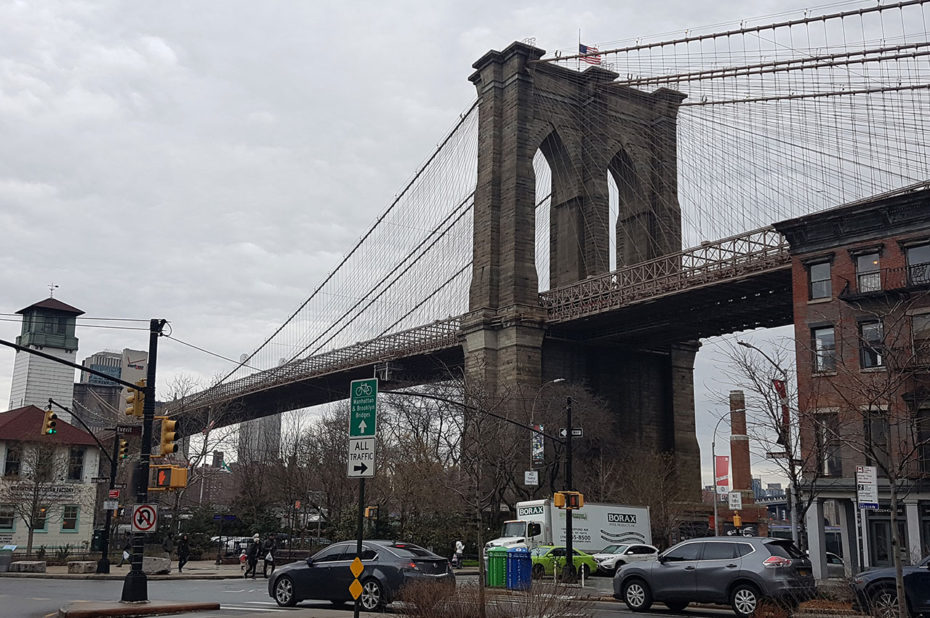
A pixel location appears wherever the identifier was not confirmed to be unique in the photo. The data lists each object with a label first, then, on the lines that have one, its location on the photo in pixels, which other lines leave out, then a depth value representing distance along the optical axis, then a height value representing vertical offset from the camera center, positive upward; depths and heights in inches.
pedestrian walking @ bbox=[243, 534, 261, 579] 1433.3 -64.4
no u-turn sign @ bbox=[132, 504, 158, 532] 860.6 -8.3
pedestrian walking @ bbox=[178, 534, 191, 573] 1579.7 -69.9
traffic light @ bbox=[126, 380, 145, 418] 906.1 +101.0
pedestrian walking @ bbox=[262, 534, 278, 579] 1498.5 -62.8
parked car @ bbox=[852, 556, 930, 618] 729.0 -52.0
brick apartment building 1427.2 +316.7
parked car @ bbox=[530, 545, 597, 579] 1400.1 -61.8
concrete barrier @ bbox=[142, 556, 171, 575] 1483.8 -85.9
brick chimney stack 3609.5 +185.6
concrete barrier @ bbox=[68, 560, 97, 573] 1483.8 -90.6
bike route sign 613.2 +66.3
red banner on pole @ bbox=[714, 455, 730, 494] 2162.4 +102.5
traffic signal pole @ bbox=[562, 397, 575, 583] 1220.7 -16.1
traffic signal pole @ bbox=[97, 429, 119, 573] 1443.2 -49.2
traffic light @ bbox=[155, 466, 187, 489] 877.8 +29.1
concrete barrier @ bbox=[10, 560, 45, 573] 1505.9 -92.2
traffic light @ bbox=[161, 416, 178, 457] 869.8 +65.8
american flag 2684.5 +1292.0
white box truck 1571.1 -18.7
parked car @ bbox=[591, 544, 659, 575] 1486.2 -61.1
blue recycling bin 1007.3 -53.8
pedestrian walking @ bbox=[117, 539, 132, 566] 1769.1 -87.3
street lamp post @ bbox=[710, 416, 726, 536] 2305.7 +151.9
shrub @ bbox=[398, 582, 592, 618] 535.2 -51.3
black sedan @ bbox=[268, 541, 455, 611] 787.4 -50.7
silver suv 763.4 -47.1
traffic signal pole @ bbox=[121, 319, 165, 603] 815.7 +26.8
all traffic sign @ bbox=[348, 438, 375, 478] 594.2 +33.3
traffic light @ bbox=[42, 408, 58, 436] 1264.8 +110.3
